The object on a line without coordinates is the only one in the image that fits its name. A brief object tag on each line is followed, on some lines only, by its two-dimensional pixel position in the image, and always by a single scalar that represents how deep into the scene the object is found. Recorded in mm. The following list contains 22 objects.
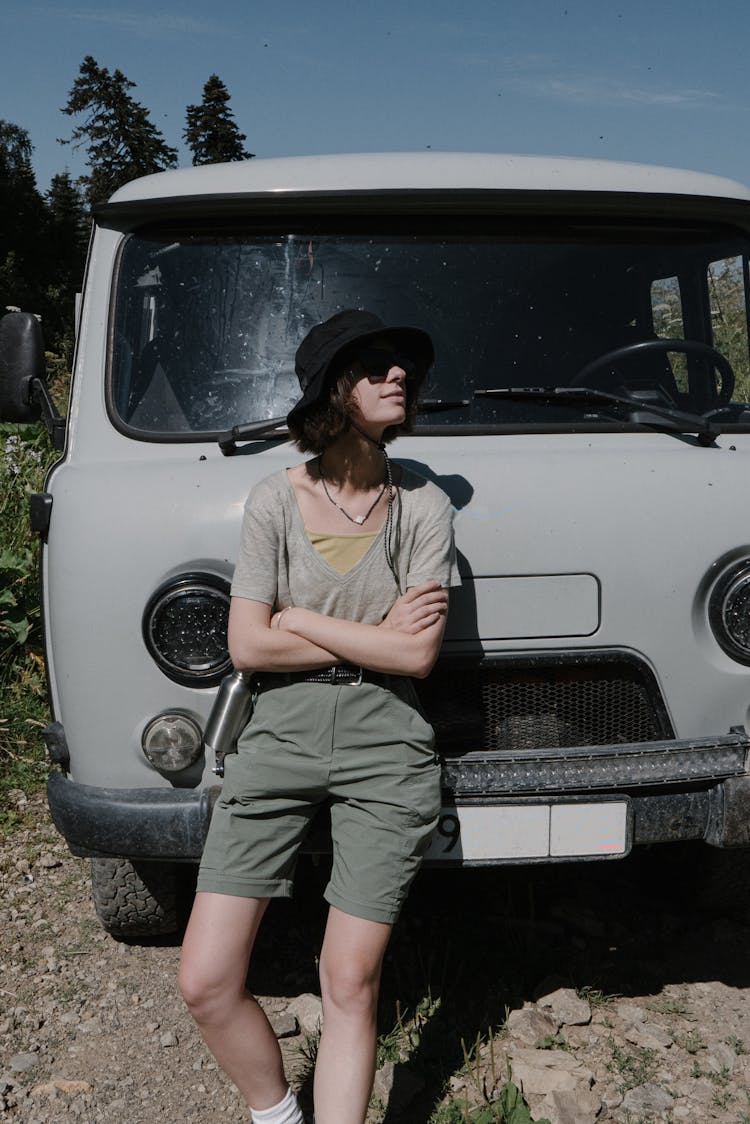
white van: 2814
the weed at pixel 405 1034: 3037
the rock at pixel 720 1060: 3000
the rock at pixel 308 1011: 3213
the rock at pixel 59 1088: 2939
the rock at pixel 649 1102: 2840
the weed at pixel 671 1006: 3264
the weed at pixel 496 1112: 2727
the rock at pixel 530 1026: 3119
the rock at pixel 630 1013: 3221
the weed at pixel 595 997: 3301
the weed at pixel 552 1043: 3098
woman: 2439
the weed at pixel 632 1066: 2959
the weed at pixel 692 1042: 3075
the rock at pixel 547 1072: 2904
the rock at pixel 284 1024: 3188
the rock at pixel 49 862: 4254
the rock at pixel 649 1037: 3102
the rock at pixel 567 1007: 3197
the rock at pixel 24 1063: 3047
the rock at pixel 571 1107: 2785
